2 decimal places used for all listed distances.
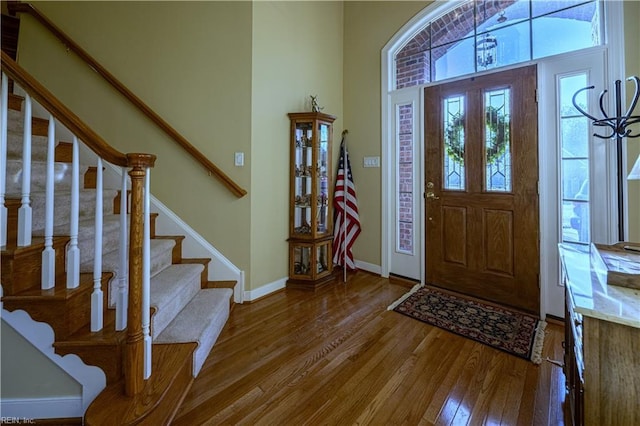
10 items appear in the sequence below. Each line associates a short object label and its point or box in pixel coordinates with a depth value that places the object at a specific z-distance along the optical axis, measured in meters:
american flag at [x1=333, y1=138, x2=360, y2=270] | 3.45
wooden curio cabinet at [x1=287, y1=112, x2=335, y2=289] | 3.03
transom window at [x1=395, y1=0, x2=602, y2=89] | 2.33
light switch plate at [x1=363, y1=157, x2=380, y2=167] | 3.44
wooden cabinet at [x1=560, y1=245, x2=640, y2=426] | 0.82
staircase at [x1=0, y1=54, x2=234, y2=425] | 1.31
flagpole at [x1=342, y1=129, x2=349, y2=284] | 3.37
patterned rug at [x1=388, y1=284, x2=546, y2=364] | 2.02
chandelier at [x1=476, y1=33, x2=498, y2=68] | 2.72
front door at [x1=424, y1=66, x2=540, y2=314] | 2.50
